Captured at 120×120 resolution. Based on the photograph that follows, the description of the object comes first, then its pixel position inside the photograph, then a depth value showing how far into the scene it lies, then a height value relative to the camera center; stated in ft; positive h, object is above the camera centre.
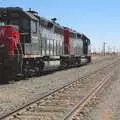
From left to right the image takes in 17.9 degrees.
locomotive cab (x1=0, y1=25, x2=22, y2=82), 59.67 -0.32
